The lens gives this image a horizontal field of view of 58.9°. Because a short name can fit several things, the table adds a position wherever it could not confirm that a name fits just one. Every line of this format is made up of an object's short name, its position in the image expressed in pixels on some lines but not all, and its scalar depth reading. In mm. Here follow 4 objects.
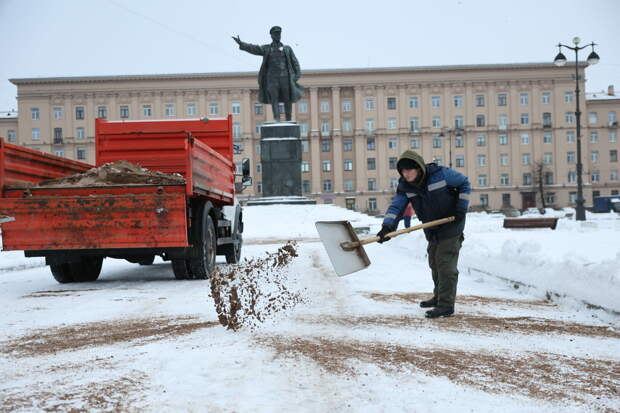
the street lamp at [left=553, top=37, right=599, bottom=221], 23750
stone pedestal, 25406
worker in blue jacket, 5086
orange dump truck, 6742
